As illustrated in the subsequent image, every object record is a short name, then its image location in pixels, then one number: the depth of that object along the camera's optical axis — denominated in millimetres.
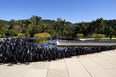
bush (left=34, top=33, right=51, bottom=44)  14102
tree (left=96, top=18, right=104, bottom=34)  37531
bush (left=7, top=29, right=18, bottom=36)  32562
